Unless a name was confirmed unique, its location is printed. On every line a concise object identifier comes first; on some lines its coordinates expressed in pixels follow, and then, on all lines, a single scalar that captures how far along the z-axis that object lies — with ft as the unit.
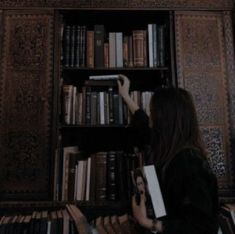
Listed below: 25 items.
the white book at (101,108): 5.61
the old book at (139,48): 5.85
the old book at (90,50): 5.77
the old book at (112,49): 5.87
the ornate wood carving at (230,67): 5.46
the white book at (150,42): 5.85
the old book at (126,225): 4.25
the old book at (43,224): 4.48
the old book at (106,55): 5.87
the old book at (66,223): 4.52
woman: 3.05
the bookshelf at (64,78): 5.18
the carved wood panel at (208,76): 5.40
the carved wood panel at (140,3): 5.76
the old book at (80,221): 4.51
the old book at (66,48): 5.76
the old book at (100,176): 5.22
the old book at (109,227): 4.41
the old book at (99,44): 5.82
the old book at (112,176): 5.24
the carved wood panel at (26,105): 5.17
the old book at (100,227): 4.44
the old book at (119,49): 5.86
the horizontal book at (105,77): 5.84
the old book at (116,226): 4.36
